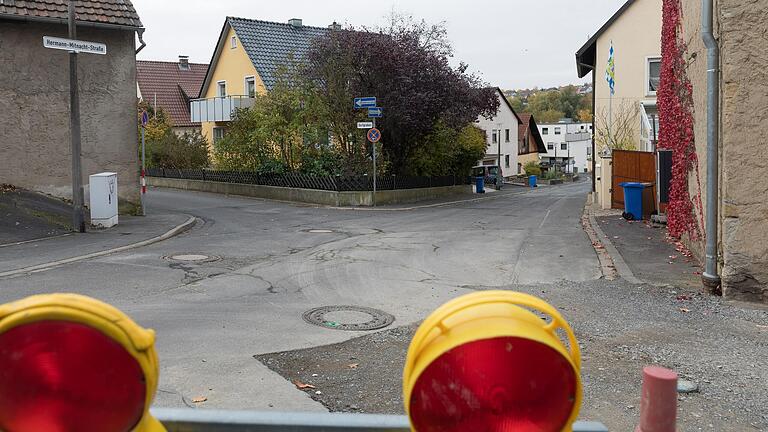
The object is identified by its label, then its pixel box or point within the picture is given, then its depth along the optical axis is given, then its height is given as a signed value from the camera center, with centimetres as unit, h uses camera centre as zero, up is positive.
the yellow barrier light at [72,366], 149 -40
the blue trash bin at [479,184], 4497 -62
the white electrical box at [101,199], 1593 -42
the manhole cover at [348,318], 733 -152
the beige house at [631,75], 2767 +384
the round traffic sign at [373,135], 2439 +140
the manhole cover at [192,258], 1176 -132
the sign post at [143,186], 1878 -17
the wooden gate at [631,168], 2177 +11
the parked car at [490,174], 5353 +0
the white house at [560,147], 10394 +392
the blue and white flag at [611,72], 2855 +400
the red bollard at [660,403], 209 -68
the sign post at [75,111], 1400 +144
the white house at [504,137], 6419 +345
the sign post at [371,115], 2358 +203
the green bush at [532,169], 6962 +42
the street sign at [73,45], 1315 +261
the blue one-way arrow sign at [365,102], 2347 +244
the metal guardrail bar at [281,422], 191 -66
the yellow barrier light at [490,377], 158 -45
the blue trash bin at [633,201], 1873 -78
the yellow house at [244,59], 3944 +683
